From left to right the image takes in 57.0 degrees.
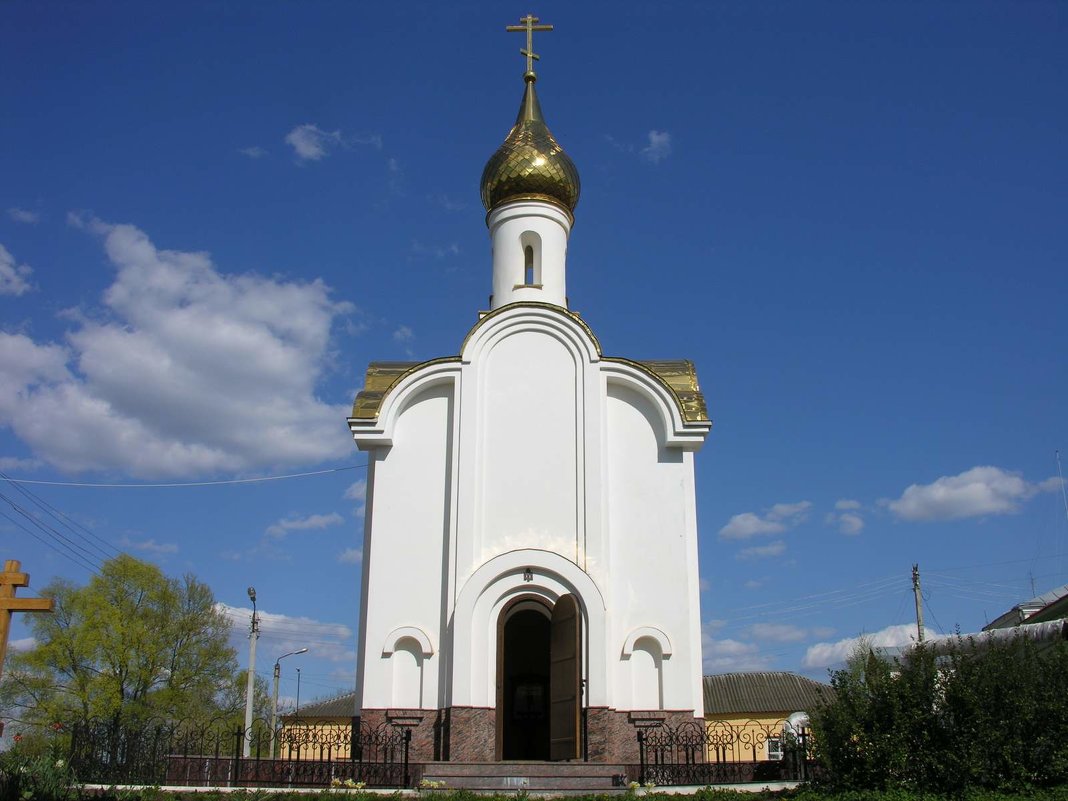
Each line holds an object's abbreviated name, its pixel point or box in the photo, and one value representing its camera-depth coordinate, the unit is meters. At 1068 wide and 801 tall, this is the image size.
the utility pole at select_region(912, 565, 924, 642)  28.93
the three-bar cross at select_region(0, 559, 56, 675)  8.41
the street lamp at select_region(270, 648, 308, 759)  28.75
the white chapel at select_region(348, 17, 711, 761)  13.52
